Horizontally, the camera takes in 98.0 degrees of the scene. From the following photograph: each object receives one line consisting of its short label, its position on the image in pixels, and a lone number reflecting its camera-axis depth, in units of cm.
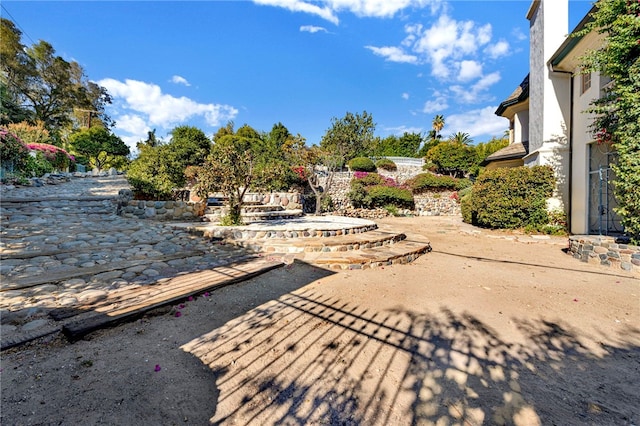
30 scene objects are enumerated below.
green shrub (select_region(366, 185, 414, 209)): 1769
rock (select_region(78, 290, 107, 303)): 329
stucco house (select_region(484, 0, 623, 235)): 788
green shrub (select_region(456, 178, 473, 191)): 1958
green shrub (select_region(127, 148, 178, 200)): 879
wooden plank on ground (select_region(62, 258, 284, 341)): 264
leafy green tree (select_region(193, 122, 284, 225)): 745
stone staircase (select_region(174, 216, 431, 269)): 566
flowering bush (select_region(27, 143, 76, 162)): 1636
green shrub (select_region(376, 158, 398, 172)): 2394
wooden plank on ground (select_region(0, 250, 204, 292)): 356
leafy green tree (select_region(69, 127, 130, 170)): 2619
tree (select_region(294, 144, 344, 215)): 1352
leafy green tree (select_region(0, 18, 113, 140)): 2561
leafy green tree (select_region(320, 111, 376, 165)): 2678
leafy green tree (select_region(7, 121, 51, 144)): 1795
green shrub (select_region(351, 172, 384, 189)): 1879
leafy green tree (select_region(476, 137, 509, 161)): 2822
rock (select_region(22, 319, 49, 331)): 262
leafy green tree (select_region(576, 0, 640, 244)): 527
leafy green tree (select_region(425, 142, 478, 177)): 2462
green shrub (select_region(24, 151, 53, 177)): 1450
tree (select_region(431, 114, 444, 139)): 4175
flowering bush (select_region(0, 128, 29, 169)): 1178
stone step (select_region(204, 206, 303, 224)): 908
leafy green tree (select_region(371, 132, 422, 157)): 3706
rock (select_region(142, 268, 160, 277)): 432
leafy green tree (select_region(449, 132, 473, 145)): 3963
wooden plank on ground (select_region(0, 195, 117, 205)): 878
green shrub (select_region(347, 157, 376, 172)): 2297
